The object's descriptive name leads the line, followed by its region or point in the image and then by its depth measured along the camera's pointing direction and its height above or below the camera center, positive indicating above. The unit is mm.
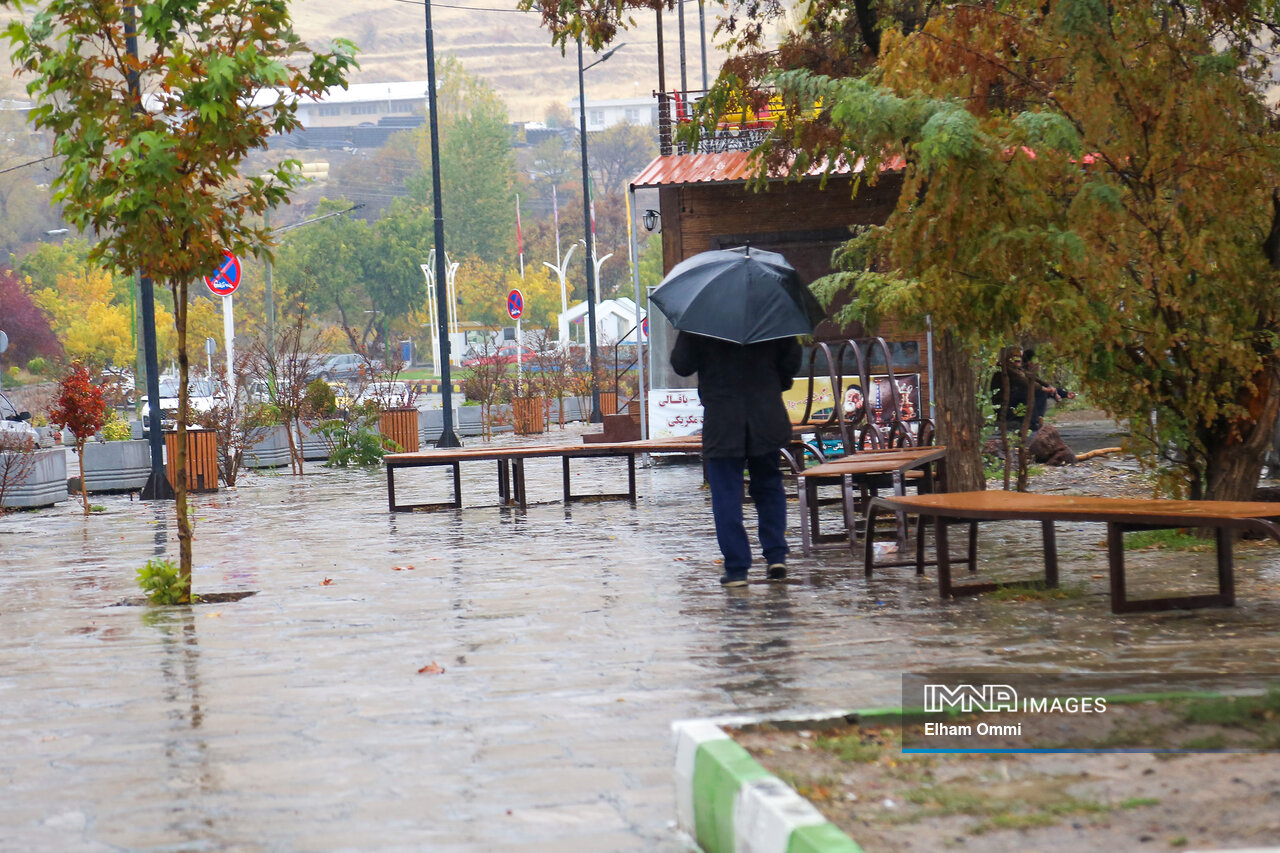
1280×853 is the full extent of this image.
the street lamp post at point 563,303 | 64744 +4589
